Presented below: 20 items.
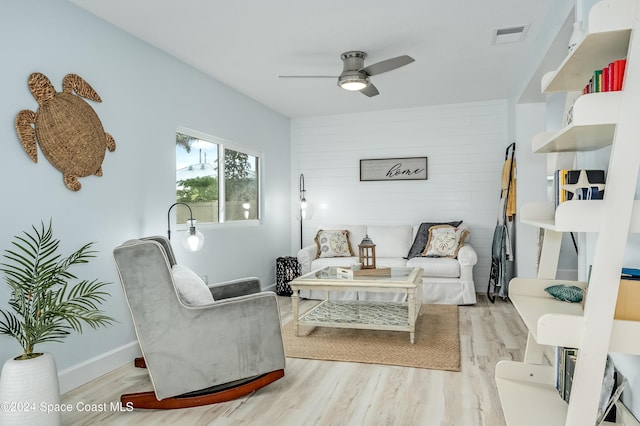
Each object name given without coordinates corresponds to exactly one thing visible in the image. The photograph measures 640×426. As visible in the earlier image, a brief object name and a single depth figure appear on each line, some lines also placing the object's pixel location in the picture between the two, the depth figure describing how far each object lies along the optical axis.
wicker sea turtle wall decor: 2.63
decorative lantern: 4.14
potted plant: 2.00
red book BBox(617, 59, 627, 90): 1.34
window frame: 4.28
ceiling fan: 3.76
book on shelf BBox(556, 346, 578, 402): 1.89
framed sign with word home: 6.10
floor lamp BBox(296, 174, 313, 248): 6.25
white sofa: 4.99
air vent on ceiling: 3.46
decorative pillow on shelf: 1.85
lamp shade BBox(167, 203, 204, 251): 3.43
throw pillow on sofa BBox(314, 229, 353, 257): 5.73
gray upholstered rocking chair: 2.38
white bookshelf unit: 1.25
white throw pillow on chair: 2.52
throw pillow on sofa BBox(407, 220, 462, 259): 5.58
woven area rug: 3.22
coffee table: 3.58
